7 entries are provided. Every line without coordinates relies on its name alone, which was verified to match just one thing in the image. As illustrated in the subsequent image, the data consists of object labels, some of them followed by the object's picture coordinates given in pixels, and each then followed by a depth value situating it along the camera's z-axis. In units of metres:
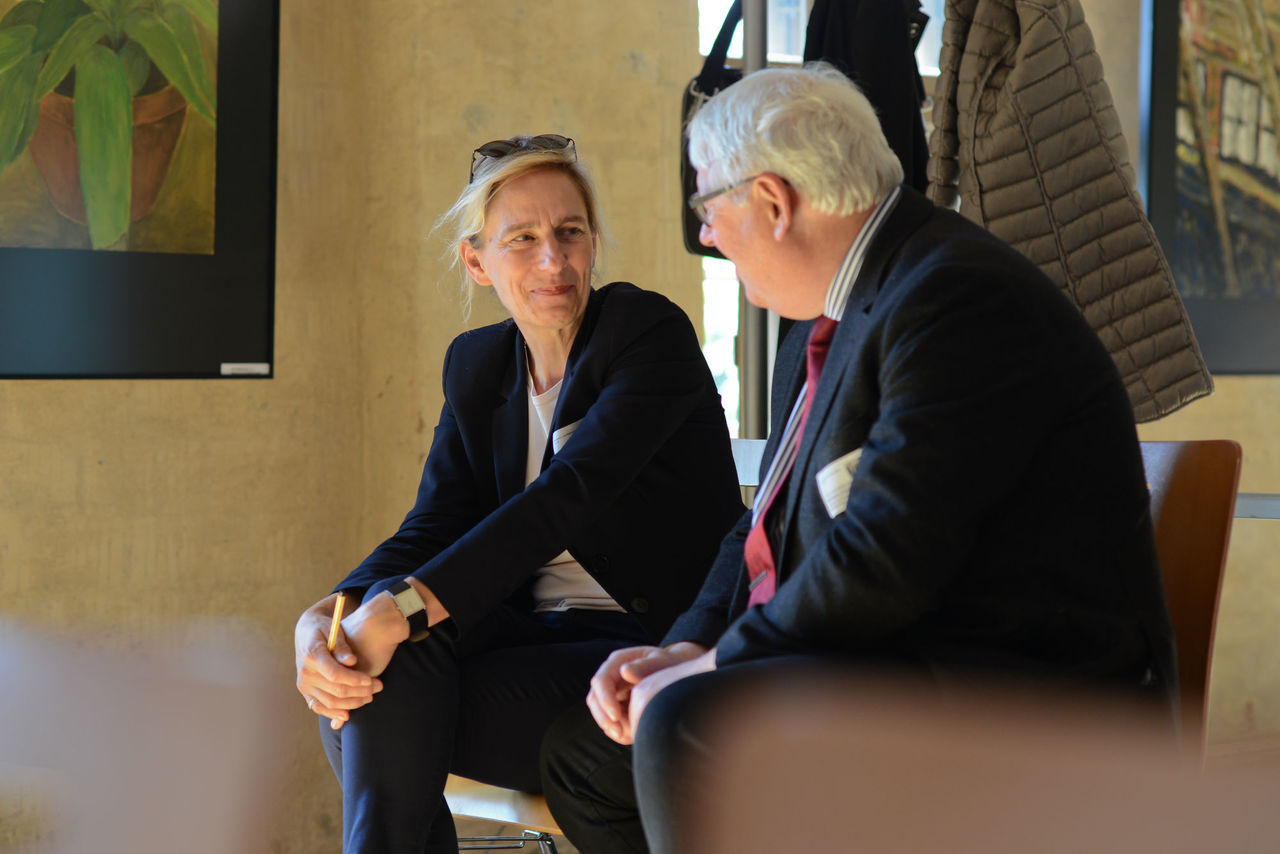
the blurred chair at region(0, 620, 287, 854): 2.81
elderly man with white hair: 3.13
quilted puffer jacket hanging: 3.81
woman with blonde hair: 3.49
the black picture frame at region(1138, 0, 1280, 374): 5.43
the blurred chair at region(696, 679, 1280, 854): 2.51
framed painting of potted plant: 4.35
